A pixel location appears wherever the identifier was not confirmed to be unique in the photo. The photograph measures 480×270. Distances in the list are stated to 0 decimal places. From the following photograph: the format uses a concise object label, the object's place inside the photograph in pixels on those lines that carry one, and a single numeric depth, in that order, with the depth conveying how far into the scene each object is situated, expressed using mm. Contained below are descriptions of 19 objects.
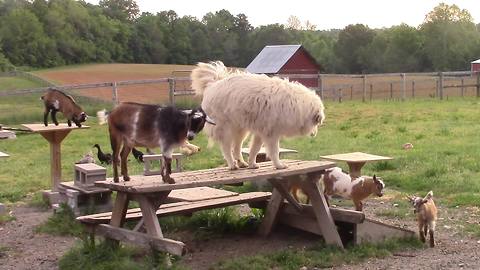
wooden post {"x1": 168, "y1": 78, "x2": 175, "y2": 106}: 21859
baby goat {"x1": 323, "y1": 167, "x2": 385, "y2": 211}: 8117
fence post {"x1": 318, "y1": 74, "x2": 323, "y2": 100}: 27491
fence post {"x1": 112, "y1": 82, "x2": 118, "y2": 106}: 20391
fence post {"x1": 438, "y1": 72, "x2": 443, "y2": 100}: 28988
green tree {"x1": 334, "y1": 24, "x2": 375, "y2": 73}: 70688
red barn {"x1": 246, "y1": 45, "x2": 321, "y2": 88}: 45300
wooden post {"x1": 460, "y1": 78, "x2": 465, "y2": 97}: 32131
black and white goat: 6070
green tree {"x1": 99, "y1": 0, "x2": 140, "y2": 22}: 69938
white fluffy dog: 6723
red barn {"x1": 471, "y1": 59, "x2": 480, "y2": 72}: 49456
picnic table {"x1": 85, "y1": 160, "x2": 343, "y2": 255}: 6256
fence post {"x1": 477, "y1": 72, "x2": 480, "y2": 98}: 31247
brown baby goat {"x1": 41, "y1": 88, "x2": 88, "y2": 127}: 6758
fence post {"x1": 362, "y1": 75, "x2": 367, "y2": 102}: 28891
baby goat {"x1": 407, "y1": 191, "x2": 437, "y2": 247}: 7238
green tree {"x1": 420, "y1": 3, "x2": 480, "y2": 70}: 66000
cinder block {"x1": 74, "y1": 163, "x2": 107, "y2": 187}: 8828
